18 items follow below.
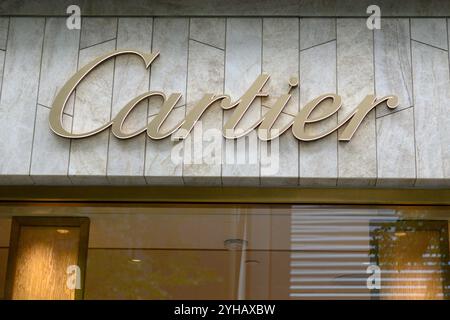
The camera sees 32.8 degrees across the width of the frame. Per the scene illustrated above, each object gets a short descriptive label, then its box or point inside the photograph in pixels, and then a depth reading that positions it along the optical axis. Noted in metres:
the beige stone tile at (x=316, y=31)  5.00
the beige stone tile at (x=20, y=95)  4.91
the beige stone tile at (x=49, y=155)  4.88
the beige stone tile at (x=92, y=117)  4.87
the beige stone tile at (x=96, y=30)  5.10
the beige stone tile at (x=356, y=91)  4.77
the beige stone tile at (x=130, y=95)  4.85
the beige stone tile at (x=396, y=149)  4.75
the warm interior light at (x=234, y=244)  5.02
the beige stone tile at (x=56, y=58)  5.02
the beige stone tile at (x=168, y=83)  4.84
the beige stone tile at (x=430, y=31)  4.97
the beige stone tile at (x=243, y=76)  4.81
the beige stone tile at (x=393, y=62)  4.88
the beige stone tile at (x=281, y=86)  4.80
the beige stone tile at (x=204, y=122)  4.82
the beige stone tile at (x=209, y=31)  5.04
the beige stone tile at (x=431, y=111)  4.75
